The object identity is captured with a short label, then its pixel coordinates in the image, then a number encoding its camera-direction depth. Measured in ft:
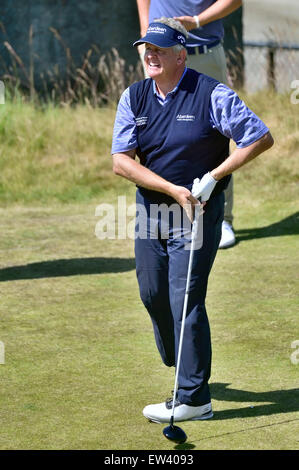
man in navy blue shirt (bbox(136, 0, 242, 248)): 52.21
